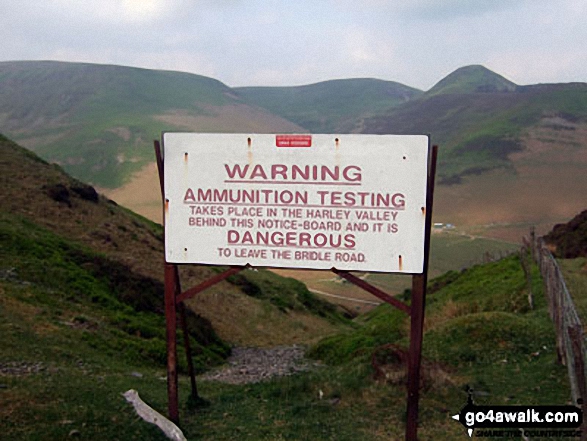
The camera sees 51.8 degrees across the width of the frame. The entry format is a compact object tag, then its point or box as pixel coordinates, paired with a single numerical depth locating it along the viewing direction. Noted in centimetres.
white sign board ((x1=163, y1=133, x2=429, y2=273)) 803
